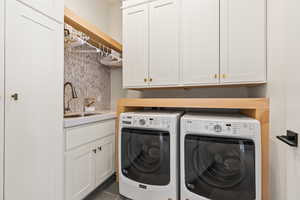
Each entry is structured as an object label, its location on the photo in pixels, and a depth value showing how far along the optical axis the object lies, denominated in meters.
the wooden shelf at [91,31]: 1.59
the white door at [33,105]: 0.98
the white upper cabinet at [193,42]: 1.57
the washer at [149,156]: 1.49
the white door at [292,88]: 0.88
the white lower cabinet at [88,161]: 1.47
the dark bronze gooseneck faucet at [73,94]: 2.02
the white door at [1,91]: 0.92
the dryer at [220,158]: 1.21
